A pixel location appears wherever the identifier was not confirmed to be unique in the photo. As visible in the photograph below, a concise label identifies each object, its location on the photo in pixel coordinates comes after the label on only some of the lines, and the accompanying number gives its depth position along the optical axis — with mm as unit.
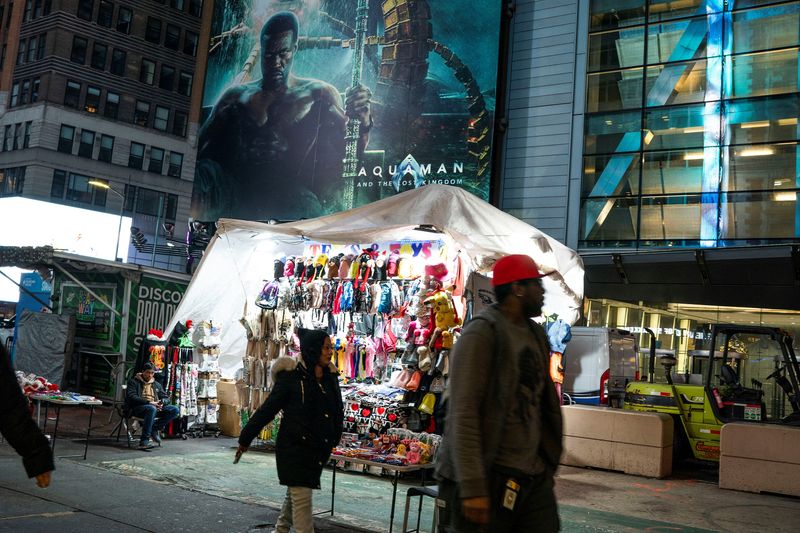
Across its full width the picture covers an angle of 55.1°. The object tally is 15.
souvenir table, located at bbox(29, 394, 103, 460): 10320
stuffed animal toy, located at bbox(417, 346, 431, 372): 10570
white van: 15711
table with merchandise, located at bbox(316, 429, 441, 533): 7672
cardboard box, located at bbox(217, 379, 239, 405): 13781
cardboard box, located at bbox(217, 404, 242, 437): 13820
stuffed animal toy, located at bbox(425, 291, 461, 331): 10641
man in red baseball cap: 3408
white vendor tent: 10125
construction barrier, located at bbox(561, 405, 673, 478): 12445
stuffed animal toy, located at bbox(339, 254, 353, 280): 11984
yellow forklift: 12719
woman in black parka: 5953
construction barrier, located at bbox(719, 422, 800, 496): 11227
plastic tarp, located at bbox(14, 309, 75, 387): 18250
